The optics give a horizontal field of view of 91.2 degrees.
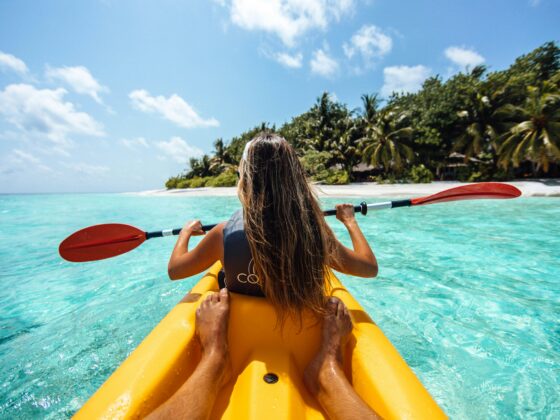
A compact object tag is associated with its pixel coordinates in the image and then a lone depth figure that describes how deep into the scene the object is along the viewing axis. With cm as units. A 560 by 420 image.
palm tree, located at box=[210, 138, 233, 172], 3616
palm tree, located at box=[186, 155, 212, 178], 3772
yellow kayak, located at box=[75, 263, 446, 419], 99
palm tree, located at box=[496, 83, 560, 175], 1669
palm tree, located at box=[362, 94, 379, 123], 2553
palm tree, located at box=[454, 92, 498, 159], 2050
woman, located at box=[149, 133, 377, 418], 126
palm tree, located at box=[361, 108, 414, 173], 2262
